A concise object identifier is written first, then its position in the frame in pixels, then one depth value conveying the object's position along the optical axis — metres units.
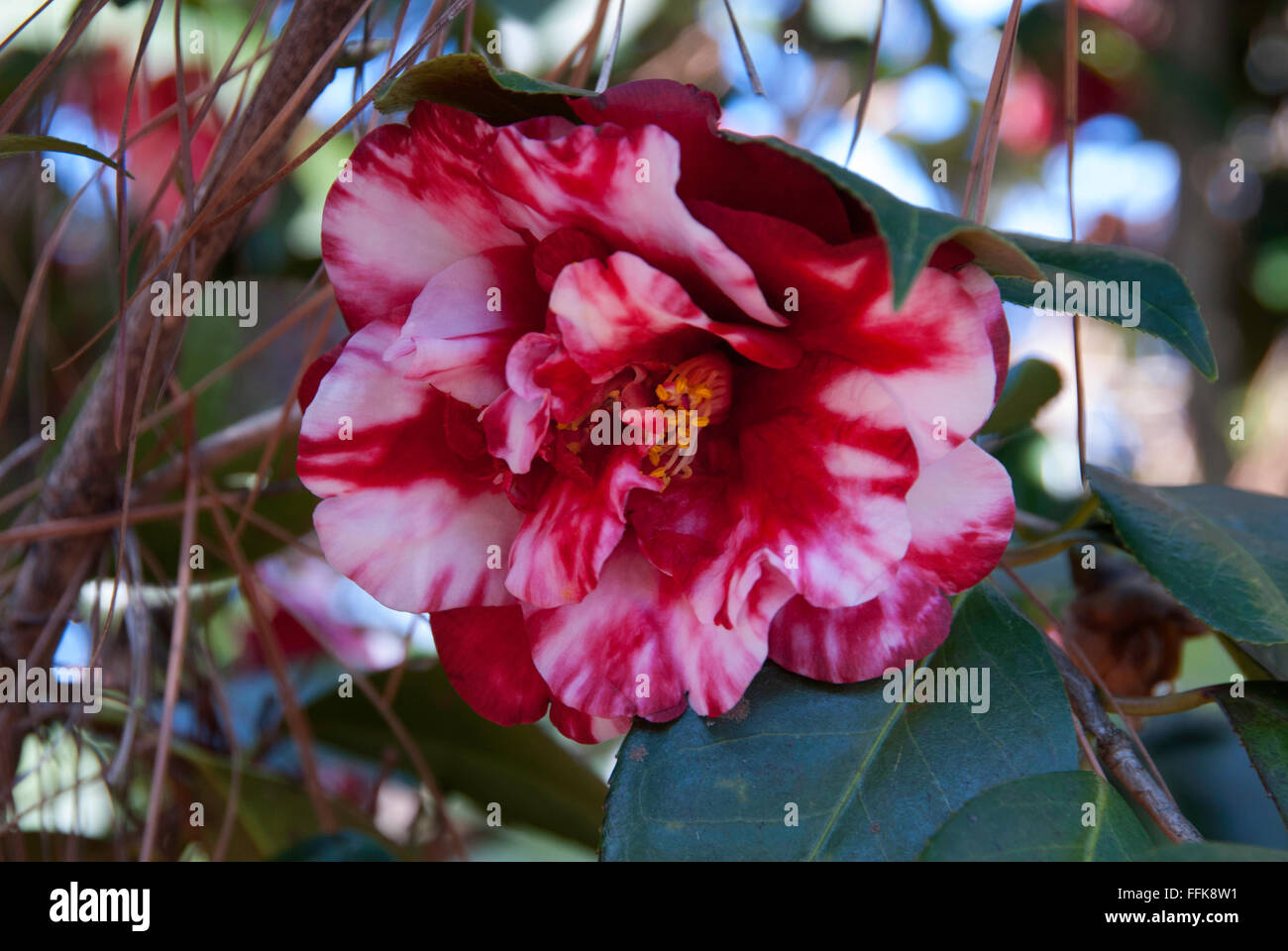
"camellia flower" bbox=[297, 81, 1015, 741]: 0.30
